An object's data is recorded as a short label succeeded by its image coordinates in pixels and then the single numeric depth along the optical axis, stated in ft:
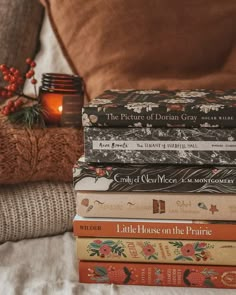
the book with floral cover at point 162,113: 2.10
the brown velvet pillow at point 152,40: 2.97
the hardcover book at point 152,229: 2.23
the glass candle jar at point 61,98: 2.80
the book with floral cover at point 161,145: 2.15
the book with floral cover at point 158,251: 2.24
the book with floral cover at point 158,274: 2.26
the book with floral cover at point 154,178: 2.16
